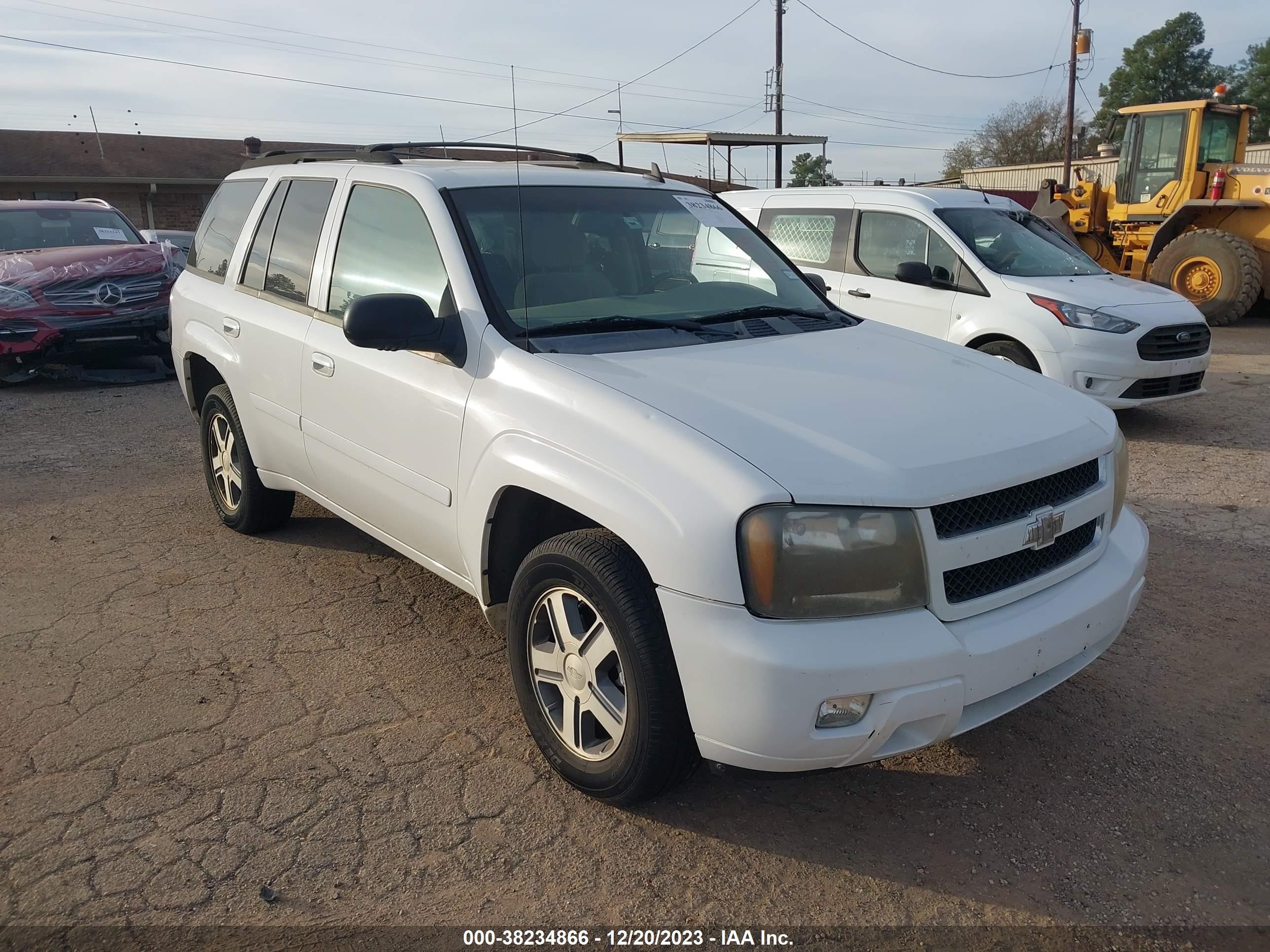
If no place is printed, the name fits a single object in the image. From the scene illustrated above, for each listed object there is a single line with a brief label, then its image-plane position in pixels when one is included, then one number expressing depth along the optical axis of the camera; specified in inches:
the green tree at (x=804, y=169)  1926.7
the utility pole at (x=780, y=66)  1133.1
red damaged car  377.7
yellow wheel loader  528.4
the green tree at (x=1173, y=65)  2527.1
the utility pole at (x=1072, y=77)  1280.8
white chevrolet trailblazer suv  95.3
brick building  1167.6
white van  285.9
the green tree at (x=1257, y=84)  2246.6
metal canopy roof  547.2
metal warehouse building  1536.7
